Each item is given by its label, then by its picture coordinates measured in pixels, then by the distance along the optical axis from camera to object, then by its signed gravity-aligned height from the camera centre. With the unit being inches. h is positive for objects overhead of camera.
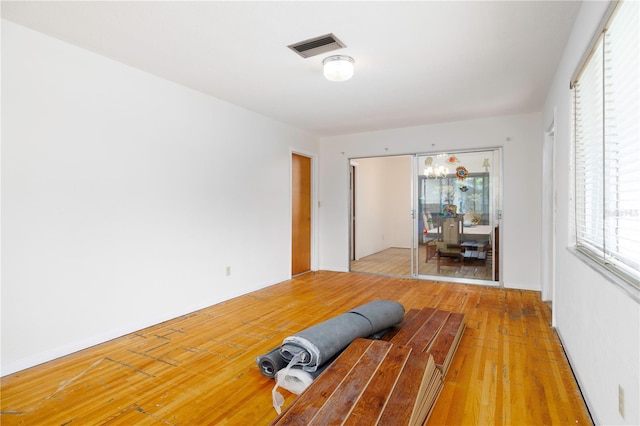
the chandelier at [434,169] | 212.1 +25.2
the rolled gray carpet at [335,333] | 90.0 -37.3
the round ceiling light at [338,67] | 118.3 +50.7
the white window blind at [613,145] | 57.7 +13.3
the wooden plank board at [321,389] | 63.7 -39.4
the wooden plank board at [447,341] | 95.2 -42.2
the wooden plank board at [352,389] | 63.7 -38.9
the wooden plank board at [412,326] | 109.8 -42.3
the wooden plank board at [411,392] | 63.1 -38.9
